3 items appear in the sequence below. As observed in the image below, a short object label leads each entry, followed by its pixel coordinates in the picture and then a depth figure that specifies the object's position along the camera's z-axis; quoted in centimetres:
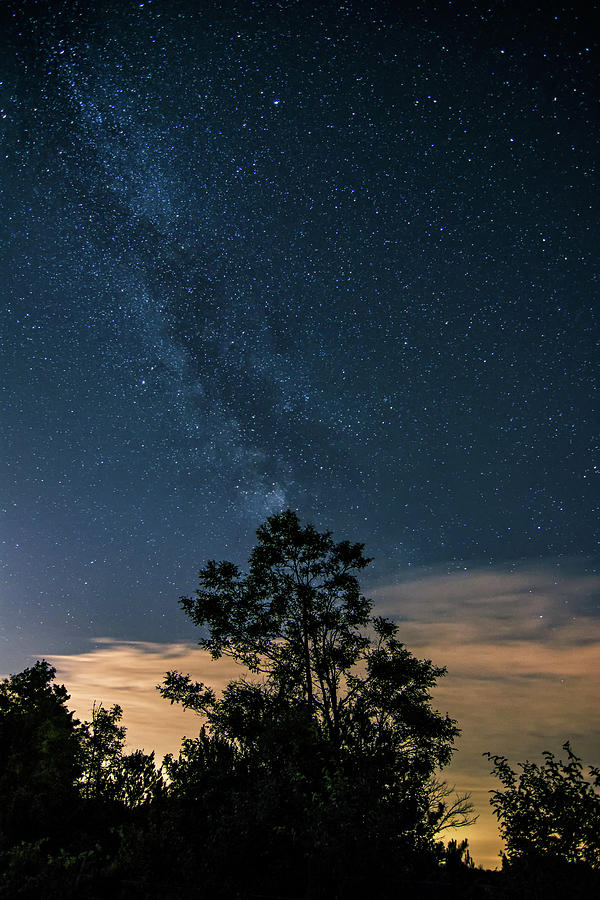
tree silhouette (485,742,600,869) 908
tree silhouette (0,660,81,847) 2325
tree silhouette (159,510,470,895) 1225
